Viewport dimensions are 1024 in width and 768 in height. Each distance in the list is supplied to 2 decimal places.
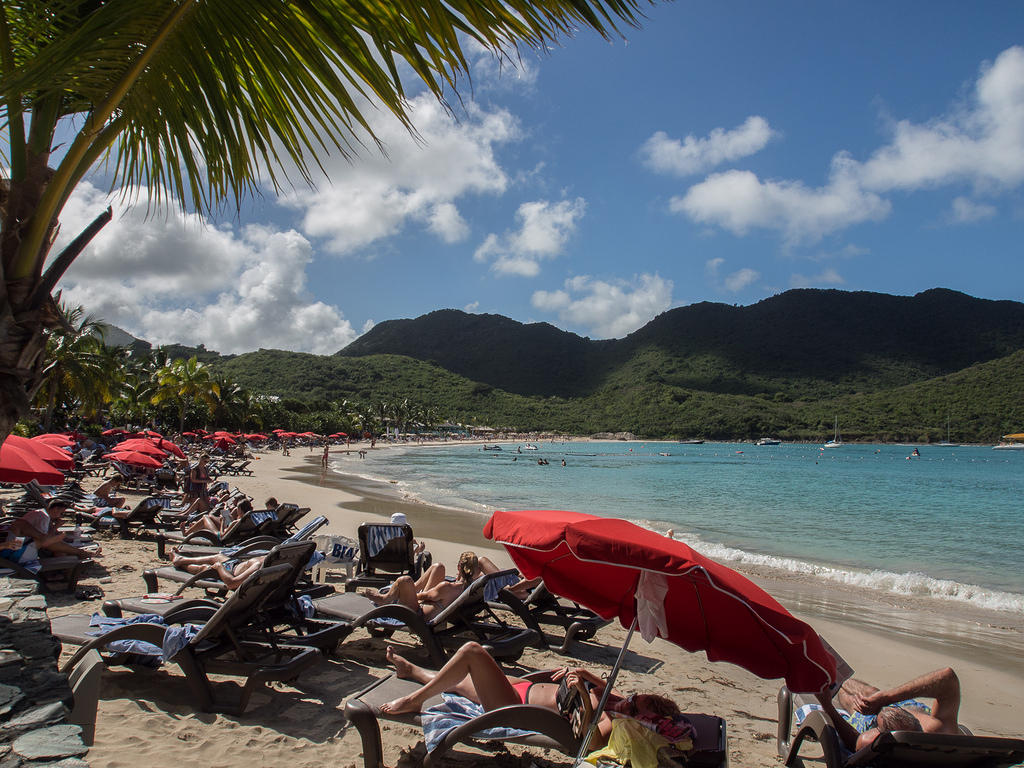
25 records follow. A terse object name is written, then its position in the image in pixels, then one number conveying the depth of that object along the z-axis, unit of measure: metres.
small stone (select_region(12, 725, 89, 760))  1.57
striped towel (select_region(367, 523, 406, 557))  6.36
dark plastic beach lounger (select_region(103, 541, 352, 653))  4.15
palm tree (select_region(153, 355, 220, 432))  38.88
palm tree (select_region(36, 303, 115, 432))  23.50
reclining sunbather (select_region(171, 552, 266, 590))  5.38
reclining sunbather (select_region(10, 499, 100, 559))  5.99
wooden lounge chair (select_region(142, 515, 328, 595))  5.46
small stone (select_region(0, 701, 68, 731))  1.71
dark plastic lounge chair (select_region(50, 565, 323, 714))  3.59
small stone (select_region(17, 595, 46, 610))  2.86
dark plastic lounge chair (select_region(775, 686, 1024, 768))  2.56
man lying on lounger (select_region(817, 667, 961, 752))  2.88
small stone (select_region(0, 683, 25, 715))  1.80
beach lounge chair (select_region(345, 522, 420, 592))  6.32
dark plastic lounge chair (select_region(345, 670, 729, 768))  2.78
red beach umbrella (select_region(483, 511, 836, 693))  2.41
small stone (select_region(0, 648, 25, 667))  2.16
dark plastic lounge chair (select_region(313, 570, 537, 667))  4.40
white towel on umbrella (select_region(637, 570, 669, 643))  2.90
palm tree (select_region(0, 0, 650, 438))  1.33
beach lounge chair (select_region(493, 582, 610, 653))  5.13
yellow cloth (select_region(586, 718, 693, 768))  2.58
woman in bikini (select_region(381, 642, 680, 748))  3.04
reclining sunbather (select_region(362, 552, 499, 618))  4.81
